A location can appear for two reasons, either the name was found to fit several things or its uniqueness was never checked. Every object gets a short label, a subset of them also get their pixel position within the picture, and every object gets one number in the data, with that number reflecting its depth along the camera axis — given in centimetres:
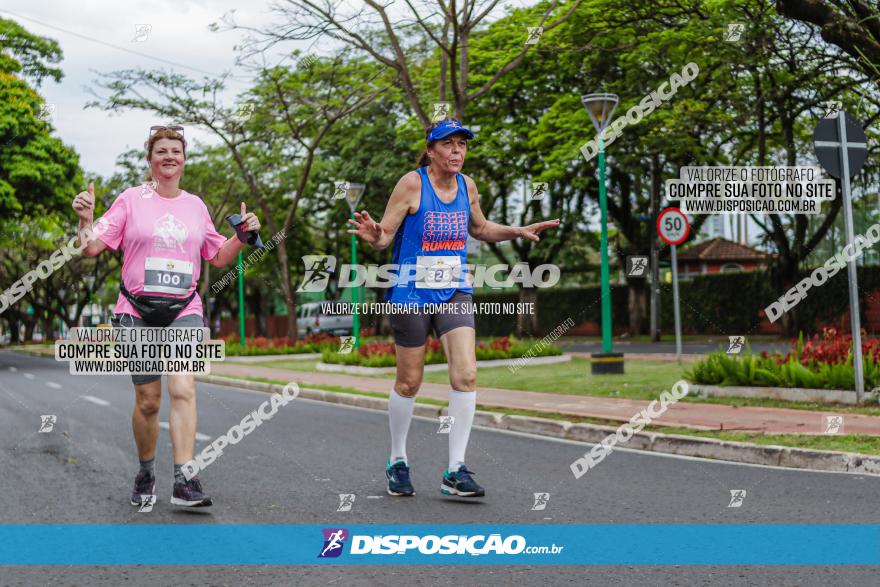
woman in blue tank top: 541
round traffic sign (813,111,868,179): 958
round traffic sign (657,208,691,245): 1681
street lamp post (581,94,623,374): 1542
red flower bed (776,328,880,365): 1076
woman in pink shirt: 498
